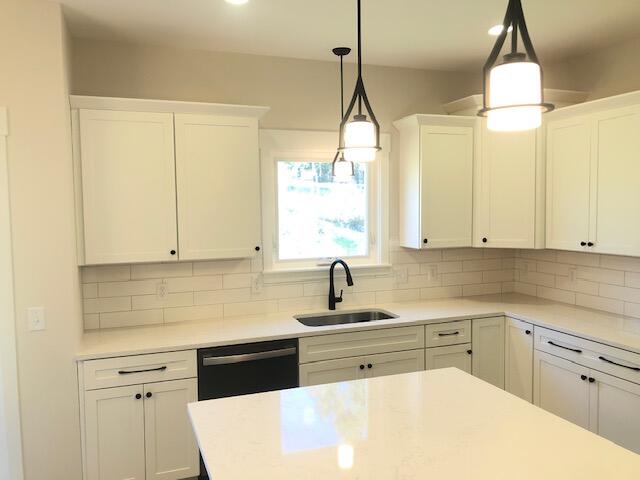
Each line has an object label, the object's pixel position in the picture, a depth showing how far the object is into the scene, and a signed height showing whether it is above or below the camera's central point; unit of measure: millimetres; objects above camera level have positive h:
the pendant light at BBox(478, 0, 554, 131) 1186 +300
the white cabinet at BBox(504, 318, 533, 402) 3293 -966
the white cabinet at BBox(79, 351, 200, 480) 2641 -1083
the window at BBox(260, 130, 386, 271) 3510 +89
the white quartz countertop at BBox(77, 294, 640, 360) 2732 -676
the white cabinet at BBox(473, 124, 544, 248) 3484 +178
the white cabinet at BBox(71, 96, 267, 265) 2824 +238
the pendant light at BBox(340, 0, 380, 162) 1919 +308
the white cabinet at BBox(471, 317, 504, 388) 3436 -924
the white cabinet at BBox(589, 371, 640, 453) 2605 -1060
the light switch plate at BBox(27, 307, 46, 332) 2594 -505
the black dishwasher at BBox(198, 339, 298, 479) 2812 -870
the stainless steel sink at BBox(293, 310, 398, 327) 3500 -717
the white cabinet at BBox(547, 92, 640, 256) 2916 +240
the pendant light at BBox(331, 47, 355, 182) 3191 +330
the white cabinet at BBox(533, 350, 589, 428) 2904 -1054
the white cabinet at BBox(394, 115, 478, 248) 3568 +279
